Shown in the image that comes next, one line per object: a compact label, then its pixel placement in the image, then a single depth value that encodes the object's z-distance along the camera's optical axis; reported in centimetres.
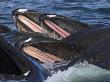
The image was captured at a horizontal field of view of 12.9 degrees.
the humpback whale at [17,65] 1064
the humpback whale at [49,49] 1584
